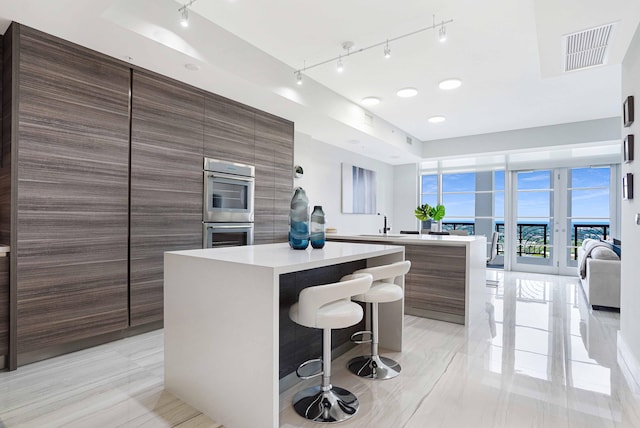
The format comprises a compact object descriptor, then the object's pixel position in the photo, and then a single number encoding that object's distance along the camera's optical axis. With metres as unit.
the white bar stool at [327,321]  1.74
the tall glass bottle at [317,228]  2.37
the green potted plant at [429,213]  4.51
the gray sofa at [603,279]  4.05
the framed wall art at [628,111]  2.56
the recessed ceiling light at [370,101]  4.89
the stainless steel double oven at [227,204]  3.64
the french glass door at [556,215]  6.61
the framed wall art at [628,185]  2.58
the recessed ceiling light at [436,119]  5.77
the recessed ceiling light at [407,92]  4.55
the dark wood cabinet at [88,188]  2.39
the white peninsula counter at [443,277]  3.54
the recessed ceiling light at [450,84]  4.25
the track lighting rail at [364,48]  3.04
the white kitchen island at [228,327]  1.59
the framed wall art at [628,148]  2.58
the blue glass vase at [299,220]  2.27
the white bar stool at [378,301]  2.23
